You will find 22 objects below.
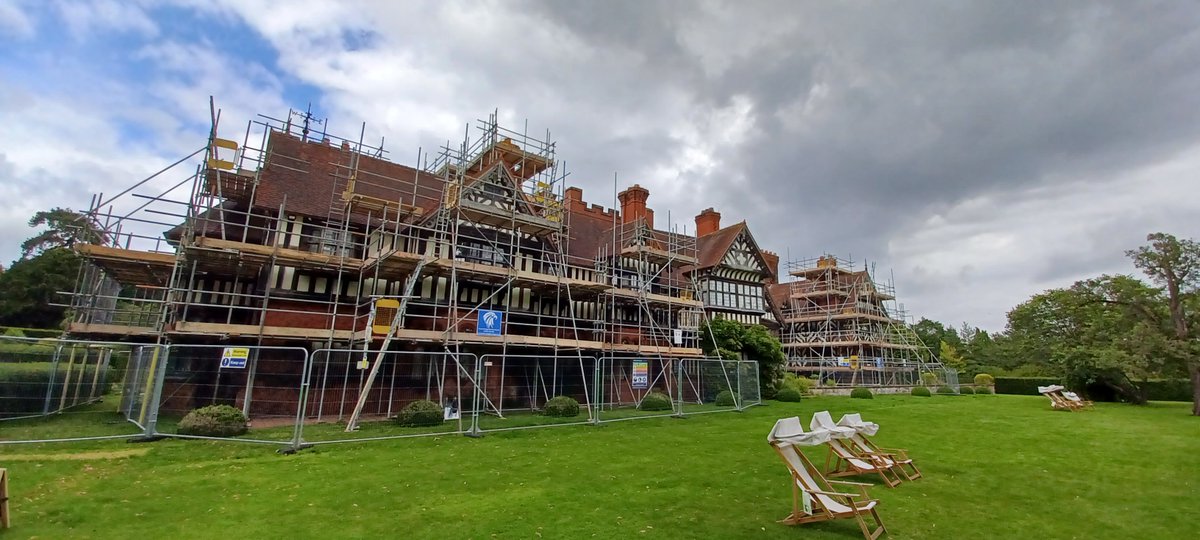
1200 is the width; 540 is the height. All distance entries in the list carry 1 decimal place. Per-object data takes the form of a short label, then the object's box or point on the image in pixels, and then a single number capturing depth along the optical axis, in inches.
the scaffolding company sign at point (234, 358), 458.0
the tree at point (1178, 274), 847.7
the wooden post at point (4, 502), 213.5
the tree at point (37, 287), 1542.8
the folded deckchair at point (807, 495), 240.4
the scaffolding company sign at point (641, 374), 732.7
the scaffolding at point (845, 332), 1665.8
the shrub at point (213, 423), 458.3
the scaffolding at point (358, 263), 645.3
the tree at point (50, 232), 1842.6
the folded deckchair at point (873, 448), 349.6
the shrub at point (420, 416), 545.0
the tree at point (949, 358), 2033.7
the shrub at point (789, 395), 1002.1
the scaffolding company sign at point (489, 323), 691.4
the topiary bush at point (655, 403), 766.5
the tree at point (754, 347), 1057.5
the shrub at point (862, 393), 1162.0
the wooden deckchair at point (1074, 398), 938.7
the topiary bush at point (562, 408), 631.2
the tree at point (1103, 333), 880.3
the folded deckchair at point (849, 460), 310.8
